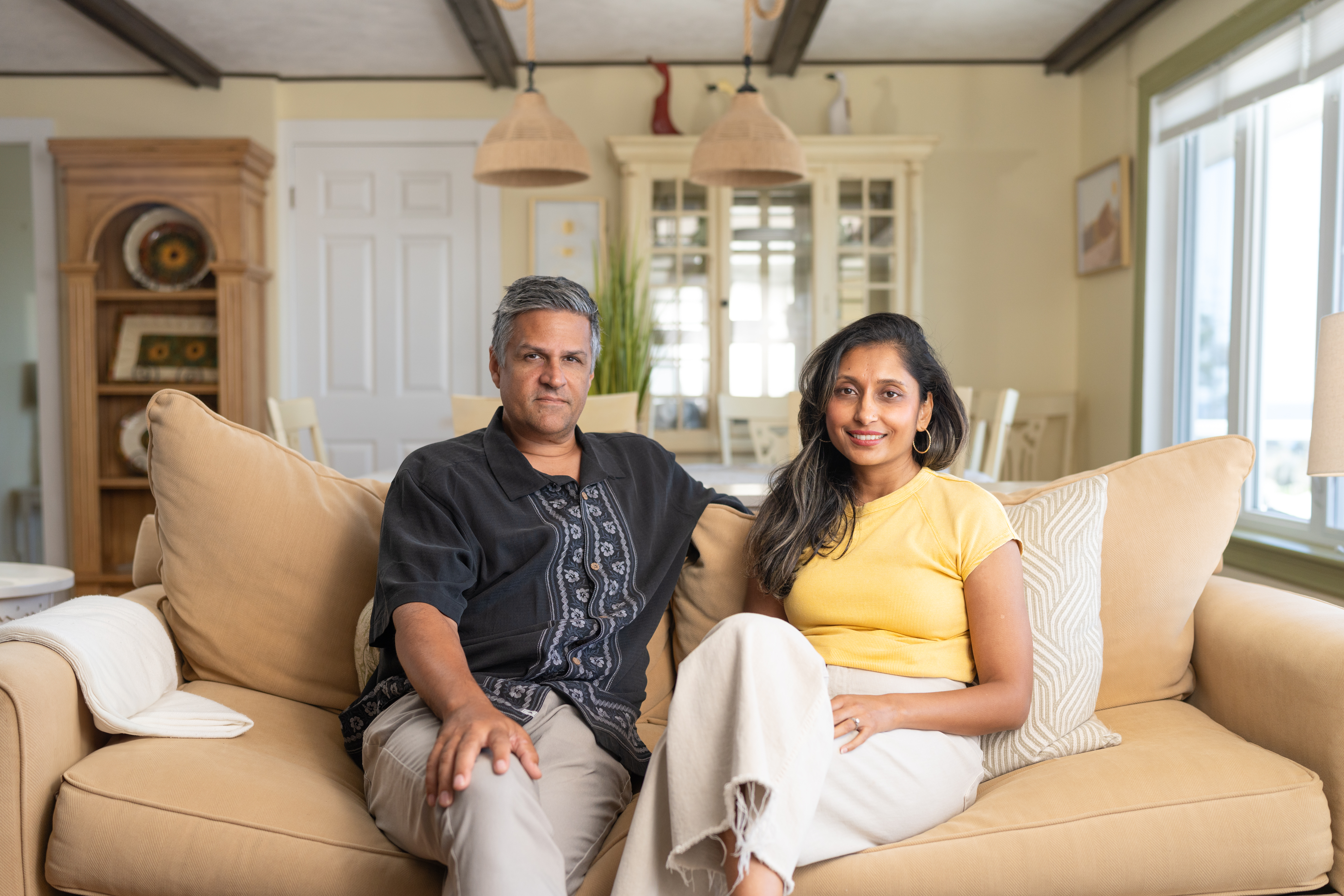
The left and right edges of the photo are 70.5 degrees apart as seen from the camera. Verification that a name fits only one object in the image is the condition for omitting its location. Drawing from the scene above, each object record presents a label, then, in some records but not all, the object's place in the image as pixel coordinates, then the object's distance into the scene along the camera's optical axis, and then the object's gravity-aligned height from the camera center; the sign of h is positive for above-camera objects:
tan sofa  1.19 -0.51
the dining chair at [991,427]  3.31 -0.14
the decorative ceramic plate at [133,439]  4.55 -0.26
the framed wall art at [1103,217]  4.09 +0.77
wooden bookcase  4.34 +0.48
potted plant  3.01 +0.13
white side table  2.28 -0.50
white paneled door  4.77 +0.47
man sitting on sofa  1.11 -0.34
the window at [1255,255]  2.88 +0.46
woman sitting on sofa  1.10 -0.36
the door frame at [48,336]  4.61 +0.24
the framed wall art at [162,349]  4.58 +0.18
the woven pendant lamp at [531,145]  2.76 +0.70
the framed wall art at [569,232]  4.74 +0.77
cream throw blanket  1.29 -0.41
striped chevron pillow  1.42 -0.37
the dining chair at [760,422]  4.02 -0.15
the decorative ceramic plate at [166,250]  4.60 +0.66
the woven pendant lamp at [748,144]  2.69 +0.69
